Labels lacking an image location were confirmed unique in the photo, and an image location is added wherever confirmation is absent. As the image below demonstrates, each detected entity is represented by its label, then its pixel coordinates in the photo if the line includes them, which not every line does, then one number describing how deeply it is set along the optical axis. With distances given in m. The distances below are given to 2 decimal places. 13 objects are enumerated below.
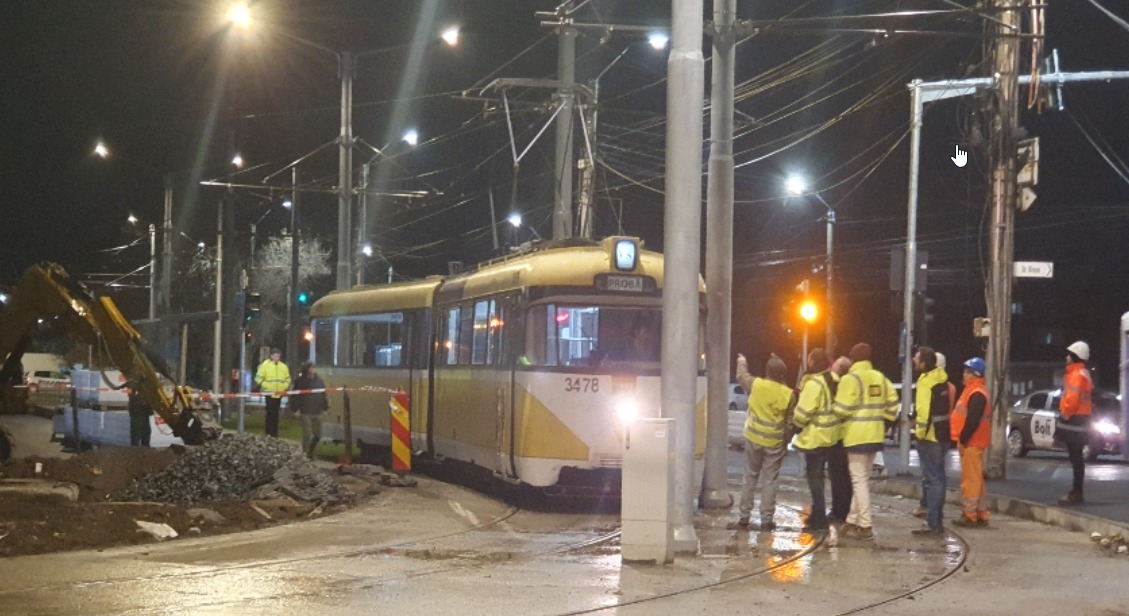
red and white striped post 20.53
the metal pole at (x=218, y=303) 35.53
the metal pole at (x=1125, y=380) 22.03
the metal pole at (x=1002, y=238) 20.80
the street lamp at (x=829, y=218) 34.34
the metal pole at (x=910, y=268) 22.25
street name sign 21.33
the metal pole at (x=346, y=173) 29.73
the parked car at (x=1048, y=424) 29.19
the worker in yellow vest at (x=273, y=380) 24.77
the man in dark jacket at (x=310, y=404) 23.23
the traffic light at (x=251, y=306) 27.91
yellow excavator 19.09
